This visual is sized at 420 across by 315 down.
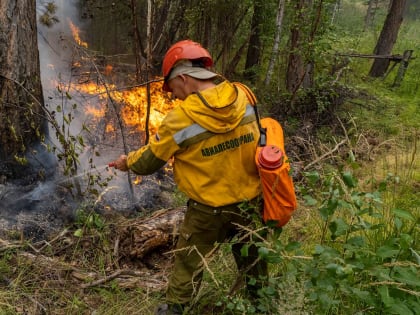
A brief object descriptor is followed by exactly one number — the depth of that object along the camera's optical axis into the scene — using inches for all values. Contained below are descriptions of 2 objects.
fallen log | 152.0
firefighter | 94.4
